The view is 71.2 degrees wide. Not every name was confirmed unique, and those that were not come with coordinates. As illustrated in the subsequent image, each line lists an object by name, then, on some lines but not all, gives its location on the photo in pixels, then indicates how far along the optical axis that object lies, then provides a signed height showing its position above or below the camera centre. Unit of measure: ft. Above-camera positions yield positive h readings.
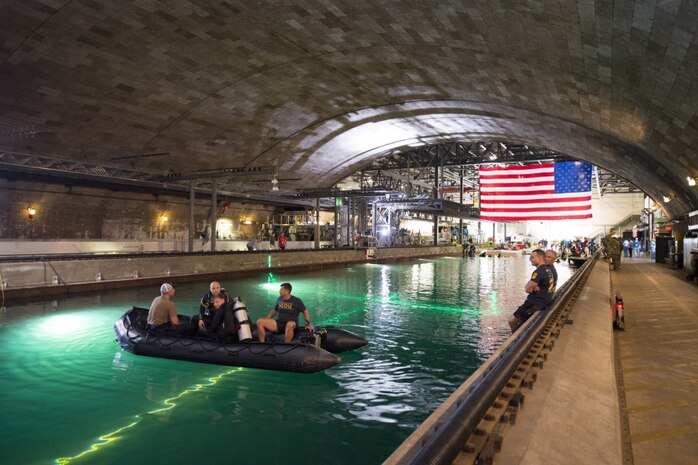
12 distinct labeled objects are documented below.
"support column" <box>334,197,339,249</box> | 127.43 +4.20
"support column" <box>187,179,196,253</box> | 81.10 +4.97
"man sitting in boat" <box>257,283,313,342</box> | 28.76 -4.38
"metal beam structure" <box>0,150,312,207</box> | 70.03 +11.55
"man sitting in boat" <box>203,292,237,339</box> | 27.99 -4.27
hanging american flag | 95.61 +10.61
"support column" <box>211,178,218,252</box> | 82.45 +5.65
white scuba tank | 27.89 -4.41
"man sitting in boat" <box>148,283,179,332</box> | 29.68 -4.23
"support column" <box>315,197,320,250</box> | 112.79 +2.82
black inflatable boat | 25.85 -5.86
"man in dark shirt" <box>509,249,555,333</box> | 29.84 -3.03
